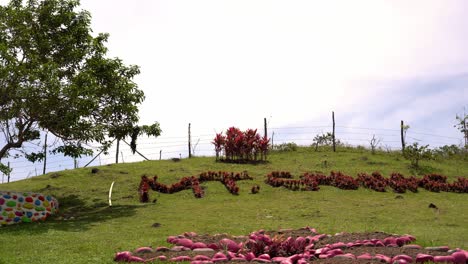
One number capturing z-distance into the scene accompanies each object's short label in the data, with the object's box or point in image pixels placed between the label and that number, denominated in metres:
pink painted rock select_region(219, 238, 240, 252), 6.81
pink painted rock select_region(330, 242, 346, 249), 6.70
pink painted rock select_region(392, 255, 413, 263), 5.69
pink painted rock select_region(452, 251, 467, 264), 5.47
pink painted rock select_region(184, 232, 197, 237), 8.22
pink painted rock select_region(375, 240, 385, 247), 6.83
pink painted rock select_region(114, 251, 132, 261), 6.41
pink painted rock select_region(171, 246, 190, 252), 6.91
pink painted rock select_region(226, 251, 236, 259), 6.24
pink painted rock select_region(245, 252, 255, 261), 6.08
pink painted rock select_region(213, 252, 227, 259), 6.18
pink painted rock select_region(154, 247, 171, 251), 6.92
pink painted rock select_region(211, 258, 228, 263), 6.01
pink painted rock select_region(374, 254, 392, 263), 5.57
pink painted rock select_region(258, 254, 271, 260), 6.08
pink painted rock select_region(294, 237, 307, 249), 6.54
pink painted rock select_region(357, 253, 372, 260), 5.75
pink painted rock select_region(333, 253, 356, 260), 5.82
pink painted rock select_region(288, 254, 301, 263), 5.92
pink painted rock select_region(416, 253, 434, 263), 5.70
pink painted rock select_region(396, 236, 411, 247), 7.06
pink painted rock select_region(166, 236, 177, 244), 7.74
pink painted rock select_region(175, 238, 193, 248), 7.19
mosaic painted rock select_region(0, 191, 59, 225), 12.37
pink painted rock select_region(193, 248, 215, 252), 6.80
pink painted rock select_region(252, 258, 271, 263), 5.92
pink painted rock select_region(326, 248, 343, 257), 6.23
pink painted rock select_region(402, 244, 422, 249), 6.57
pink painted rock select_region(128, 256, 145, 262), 6.30
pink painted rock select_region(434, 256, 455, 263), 5.51
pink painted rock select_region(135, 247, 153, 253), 6.85
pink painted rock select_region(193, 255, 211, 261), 6.12
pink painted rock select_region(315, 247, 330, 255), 6.38
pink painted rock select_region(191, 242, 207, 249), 7.09
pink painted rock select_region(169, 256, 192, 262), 6.24
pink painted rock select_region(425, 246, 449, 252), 6.28
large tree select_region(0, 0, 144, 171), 12.80
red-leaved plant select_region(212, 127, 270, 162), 20.61
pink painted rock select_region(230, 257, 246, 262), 6.05
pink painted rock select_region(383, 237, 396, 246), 7.01
